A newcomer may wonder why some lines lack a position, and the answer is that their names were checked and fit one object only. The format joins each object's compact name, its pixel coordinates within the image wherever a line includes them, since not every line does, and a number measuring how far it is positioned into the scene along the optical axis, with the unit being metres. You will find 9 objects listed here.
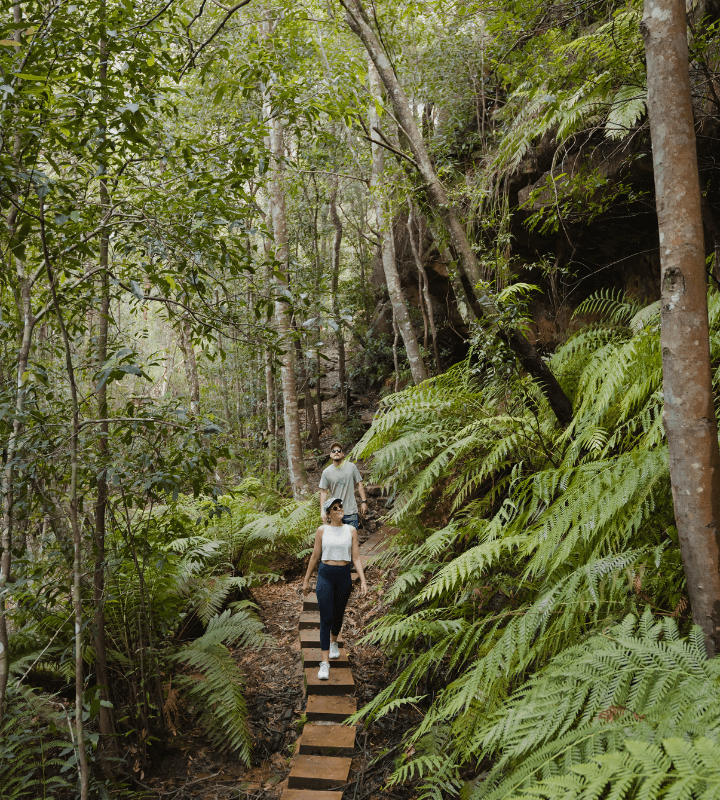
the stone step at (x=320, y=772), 3.37
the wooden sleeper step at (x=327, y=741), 3.67
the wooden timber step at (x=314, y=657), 4.50
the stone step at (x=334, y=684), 4.22
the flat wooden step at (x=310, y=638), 4.91
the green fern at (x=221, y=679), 3.81
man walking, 5.75
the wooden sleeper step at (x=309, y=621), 5.24
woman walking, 4.34
